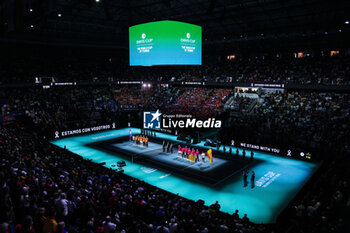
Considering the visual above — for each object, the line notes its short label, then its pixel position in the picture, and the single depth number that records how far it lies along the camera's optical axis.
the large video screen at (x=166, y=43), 24.12
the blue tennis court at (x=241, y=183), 15.58
